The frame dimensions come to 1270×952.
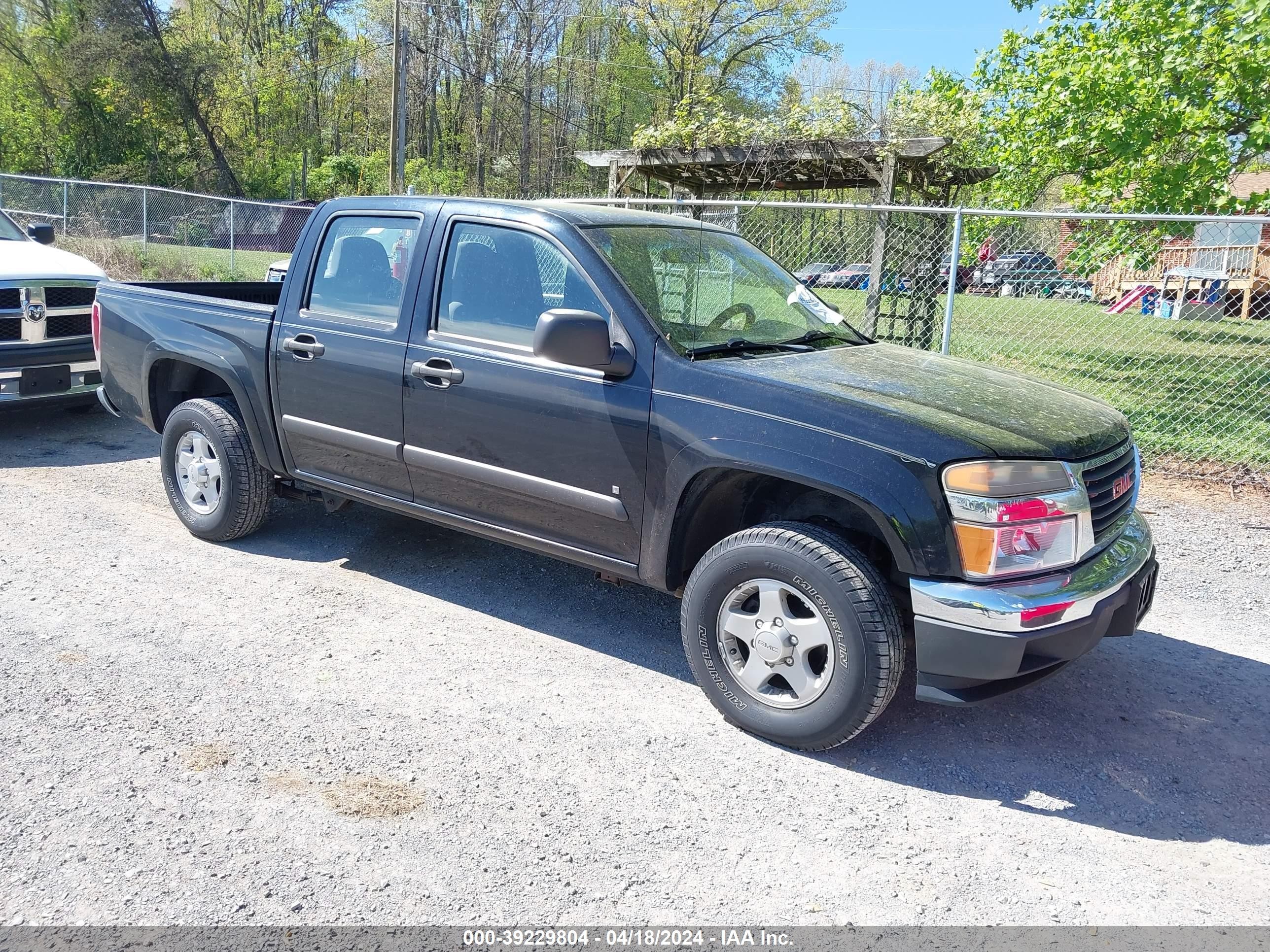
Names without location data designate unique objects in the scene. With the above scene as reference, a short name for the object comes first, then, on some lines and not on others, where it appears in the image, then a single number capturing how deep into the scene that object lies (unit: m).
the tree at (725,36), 45.16
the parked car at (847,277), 11.59
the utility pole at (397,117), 26.73
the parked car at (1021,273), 9.67
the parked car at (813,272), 9.77
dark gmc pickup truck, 3.20
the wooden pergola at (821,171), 11.36
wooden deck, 14.02
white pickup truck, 6.99
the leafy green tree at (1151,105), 9.29
